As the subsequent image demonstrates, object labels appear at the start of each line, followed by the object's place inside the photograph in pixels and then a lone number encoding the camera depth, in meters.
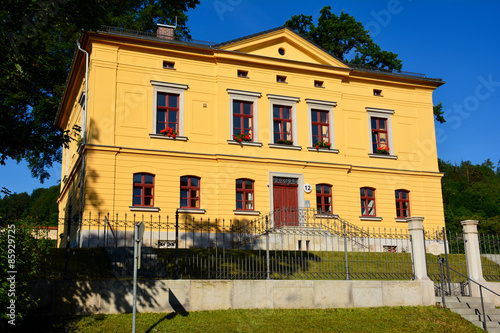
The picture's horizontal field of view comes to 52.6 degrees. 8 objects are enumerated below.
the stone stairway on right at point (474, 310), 14.70
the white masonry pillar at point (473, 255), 16.50
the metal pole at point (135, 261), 11.26
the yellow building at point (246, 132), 24.30
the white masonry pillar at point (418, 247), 15.93
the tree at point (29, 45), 13.50
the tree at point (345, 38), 40.59
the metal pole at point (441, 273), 15.40
